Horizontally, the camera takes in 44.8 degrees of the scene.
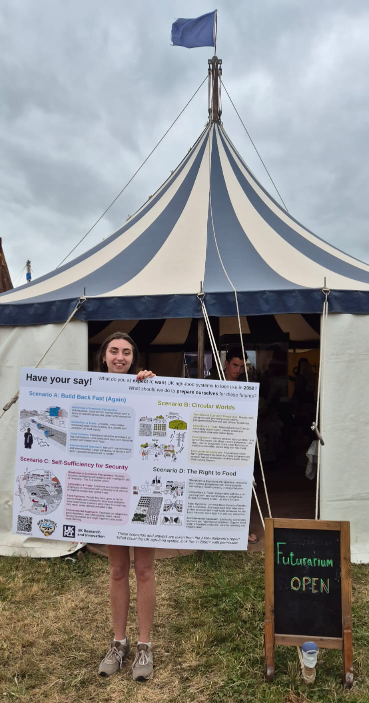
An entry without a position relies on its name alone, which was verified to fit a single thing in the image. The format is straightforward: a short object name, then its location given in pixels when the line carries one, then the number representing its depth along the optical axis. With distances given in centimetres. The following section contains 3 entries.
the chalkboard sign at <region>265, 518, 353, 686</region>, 182
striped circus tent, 310
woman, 186
